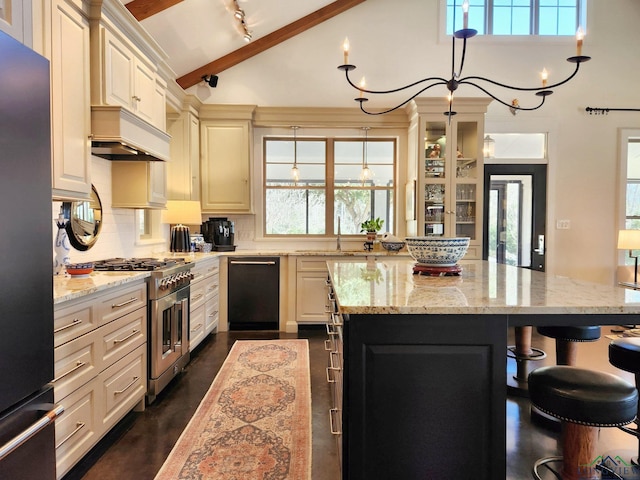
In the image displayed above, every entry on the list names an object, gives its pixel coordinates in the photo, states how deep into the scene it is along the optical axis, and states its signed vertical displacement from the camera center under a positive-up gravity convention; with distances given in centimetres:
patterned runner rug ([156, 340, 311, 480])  191 -116
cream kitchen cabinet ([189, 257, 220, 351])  356 -69
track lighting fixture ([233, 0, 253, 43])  377 +212
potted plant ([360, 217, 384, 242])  494 +4
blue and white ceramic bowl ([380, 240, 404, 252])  323 -12
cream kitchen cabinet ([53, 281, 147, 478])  171 -69
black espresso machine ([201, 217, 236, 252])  472 -5
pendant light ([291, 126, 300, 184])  516 +89
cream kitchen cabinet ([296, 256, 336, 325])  456 -65
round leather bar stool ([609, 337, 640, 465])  190 -61
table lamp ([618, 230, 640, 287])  447 -8
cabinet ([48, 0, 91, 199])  206 +72
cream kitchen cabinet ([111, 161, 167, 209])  322 +37
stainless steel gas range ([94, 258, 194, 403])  261 -61
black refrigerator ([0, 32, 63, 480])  108 -11
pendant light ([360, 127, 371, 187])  511 +89
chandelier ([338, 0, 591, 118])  190 +96
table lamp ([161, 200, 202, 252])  407 +12
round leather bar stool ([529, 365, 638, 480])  150 -67
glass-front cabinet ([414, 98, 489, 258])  462 +71
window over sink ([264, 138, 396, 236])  526 +61
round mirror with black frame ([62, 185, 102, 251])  267 +6
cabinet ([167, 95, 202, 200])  440 +85
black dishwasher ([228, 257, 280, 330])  452 -68
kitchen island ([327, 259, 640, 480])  134 -55
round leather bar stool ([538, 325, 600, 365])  239 -65
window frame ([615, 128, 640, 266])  507 +74
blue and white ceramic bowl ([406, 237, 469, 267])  205 -9
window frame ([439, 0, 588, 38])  507 +275
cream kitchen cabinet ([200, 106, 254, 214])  475 +85
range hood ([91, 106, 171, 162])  246 +63
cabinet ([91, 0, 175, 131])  246 +117
